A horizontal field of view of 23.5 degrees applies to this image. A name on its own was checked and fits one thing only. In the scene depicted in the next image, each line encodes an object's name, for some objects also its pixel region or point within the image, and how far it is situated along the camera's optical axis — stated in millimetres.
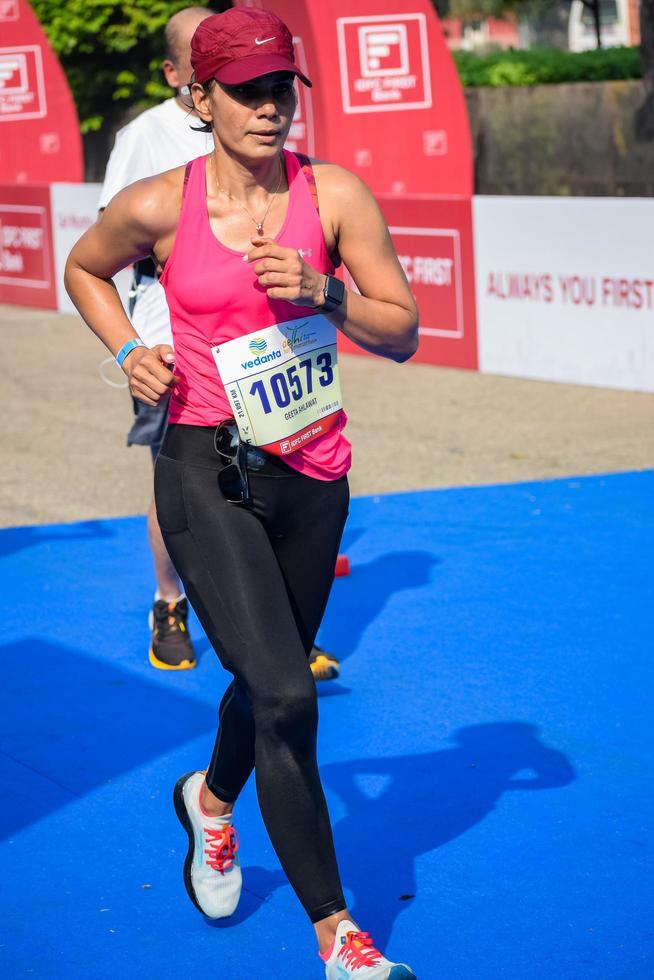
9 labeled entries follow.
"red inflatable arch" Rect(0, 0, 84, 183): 21531
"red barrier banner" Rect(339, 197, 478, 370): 12305
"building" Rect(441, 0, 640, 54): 73500
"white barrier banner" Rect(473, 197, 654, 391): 10914
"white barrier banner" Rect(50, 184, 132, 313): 16969
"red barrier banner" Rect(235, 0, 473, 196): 15117
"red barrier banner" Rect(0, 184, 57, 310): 17938
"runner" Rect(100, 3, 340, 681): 5504
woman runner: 3318
